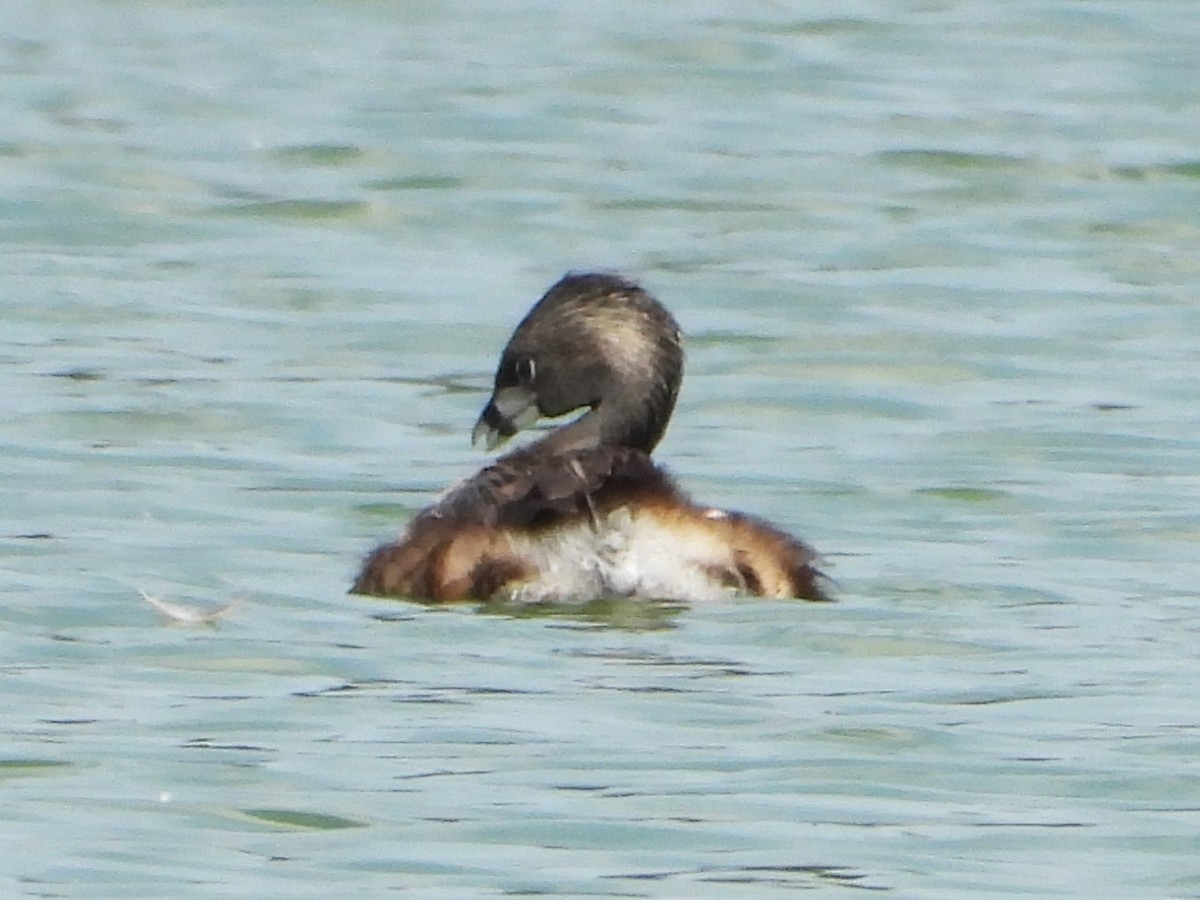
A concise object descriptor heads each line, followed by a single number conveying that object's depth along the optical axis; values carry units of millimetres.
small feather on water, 18047
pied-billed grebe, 17641
